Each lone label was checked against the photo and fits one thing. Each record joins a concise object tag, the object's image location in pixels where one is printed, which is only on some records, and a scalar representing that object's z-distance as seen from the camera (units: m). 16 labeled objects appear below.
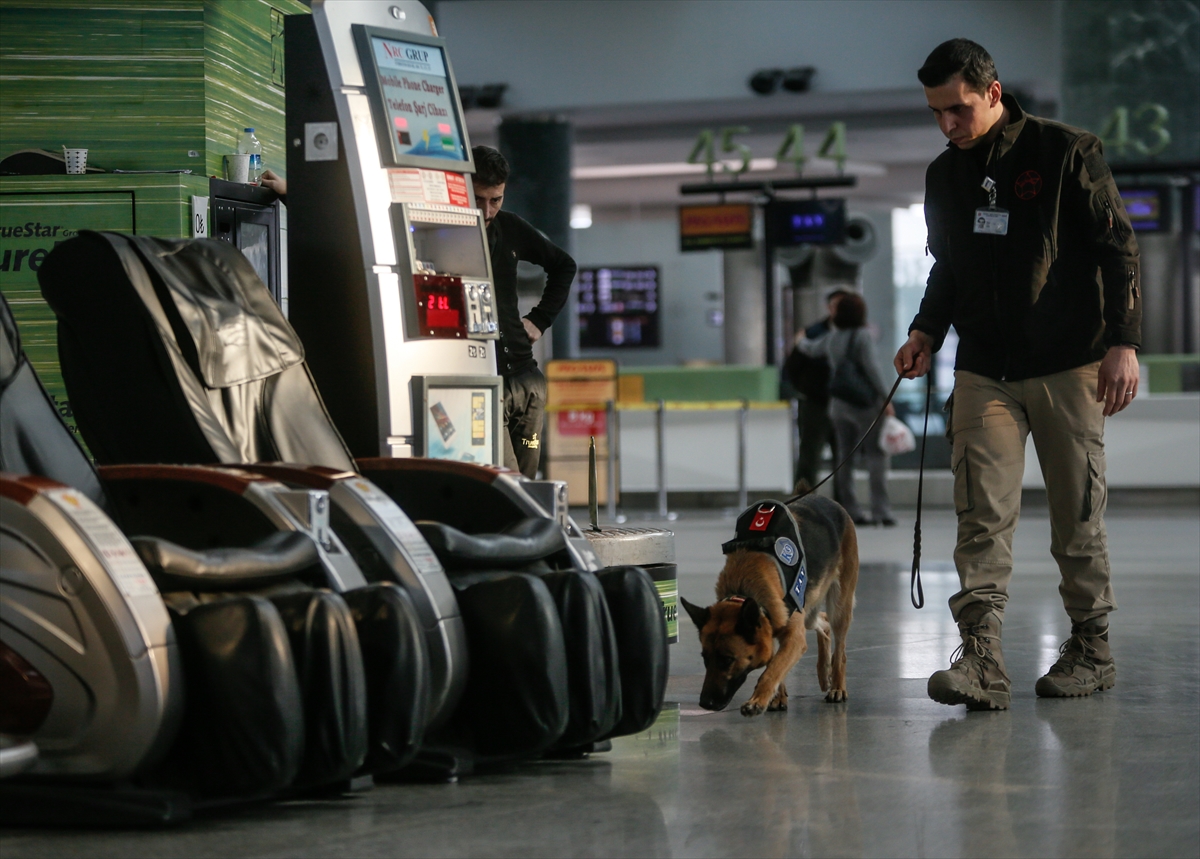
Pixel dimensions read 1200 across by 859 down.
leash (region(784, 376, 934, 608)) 8.17
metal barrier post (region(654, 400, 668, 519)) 24.08
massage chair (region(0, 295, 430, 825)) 4.89
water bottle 10.77
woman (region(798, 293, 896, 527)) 19.44
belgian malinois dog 7.34
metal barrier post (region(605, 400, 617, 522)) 23.39
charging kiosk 8.39
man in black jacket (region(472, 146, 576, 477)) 10.09
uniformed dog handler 7.80
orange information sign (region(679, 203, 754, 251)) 32.28
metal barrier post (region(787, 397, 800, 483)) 25.09
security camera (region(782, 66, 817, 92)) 28.36
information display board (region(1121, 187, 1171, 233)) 28.05
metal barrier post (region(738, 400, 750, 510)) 24.11
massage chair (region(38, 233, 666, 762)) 5.84
